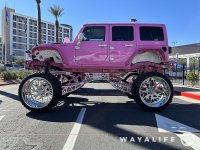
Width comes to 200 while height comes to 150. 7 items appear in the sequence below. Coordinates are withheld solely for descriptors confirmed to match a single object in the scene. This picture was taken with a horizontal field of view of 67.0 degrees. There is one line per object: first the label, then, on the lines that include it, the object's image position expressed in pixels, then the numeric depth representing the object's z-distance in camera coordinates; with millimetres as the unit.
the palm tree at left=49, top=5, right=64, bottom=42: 22154
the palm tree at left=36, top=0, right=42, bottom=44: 17159
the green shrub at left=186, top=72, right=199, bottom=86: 9435
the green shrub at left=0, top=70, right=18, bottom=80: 14573
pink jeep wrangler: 4505
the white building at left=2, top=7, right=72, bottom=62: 60208
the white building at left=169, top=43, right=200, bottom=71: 27109
